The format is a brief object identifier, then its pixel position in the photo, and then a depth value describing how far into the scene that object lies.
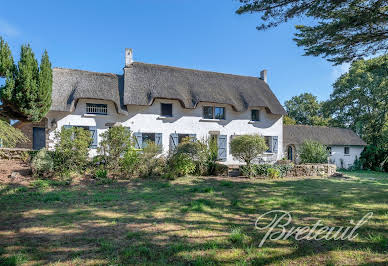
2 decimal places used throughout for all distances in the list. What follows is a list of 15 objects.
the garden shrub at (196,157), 10.55
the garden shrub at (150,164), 10.32
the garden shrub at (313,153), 14.94
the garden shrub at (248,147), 11.30
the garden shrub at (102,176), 8.97
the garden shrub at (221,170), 11.63
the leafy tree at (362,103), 25.00
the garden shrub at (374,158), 20.66
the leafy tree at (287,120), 32.50
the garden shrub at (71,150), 9.31
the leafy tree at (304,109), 35.62
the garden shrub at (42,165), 9.12
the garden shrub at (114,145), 9.98
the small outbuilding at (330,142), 21.27
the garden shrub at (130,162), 9.88
